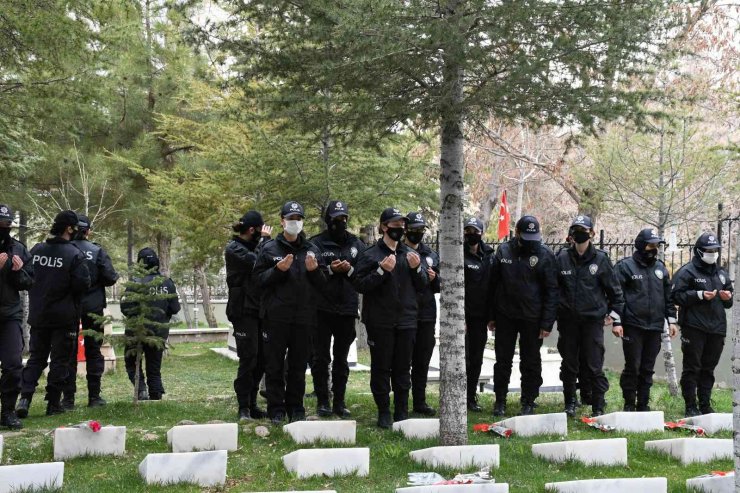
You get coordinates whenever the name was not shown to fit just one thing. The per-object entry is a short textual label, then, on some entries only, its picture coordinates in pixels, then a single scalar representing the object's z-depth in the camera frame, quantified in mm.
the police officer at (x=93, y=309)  8969
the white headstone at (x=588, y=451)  6602
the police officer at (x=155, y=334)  10148
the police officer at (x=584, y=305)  8836
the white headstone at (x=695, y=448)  6887
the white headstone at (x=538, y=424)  7637
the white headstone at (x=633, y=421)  7969
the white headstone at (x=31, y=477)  5383
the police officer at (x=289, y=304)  7559
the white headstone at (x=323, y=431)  6910
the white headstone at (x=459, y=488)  5352
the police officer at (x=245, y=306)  8180
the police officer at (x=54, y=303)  8258
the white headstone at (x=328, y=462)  6031
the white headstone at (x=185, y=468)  5750
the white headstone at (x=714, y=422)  8148
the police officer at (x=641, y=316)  9133
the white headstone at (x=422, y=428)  7281
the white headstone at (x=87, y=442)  6363
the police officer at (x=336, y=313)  8273
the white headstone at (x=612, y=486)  5664
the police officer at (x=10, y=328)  7488
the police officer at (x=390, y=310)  7746
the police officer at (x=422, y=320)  8359
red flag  19255
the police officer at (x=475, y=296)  9062
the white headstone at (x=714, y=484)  5824
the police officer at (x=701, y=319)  9258
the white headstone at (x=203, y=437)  6488
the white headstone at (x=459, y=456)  6281
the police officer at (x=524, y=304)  8688
